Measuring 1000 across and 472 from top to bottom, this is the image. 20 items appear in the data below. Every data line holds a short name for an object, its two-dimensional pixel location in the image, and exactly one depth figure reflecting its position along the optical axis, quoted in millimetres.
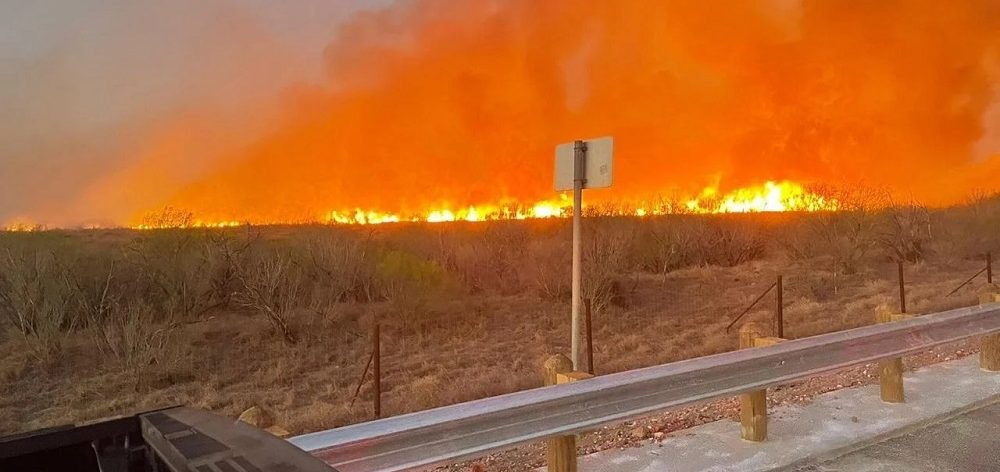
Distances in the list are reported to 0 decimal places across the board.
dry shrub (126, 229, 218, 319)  11523
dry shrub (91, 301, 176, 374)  8992
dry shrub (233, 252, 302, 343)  11438
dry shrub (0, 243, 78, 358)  9492
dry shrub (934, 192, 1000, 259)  23047
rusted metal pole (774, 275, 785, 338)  9031
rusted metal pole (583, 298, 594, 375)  7153
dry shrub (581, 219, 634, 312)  14539
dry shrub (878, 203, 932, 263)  22938
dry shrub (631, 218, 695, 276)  20009
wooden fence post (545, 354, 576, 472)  3463
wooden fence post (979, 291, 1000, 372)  6047
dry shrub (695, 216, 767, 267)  22531
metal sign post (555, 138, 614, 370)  5113
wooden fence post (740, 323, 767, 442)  4258
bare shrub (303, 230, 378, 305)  13961
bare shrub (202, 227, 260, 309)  12383
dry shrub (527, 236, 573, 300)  15523
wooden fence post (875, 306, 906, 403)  5082
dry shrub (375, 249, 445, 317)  13164
